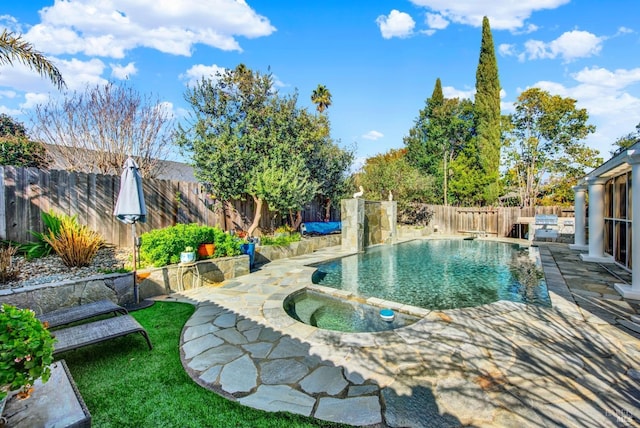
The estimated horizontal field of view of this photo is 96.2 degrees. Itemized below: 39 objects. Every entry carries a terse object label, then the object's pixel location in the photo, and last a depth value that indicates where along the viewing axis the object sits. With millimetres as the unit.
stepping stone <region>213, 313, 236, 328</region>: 4047
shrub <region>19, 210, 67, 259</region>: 5512
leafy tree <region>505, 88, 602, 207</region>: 21203
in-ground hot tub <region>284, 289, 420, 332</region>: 4449
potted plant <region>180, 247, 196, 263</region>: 5910
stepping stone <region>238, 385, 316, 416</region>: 2314
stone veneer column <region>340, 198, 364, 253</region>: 11375
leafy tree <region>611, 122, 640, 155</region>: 20117
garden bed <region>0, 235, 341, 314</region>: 4160
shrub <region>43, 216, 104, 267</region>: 5281
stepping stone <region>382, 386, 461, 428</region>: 2123
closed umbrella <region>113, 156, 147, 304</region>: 4988
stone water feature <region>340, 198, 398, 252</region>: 11422
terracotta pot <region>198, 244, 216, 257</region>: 6586
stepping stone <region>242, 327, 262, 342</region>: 3618
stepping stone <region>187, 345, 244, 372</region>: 3020
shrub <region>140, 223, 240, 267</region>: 5902
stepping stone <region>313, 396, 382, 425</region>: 2166
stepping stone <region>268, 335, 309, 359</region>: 3184
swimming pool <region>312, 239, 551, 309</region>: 5707
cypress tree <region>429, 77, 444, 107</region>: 27750
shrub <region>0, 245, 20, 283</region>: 4535
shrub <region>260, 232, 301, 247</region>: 9602
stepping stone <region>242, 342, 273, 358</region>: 3217
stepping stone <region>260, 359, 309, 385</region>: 2721
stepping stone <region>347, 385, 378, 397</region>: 2473
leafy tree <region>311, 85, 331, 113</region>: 22297
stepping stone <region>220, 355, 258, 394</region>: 2631
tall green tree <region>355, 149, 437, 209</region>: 18578
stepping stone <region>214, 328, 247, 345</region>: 3543
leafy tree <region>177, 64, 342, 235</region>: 9062
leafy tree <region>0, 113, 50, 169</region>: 9586
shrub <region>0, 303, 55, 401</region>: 1530
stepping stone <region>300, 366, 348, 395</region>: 2545
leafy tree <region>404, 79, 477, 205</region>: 26297
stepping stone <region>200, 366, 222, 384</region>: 2752
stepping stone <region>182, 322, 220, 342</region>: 3722
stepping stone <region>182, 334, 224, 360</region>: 3301
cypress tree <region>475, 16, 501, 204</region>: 22531
